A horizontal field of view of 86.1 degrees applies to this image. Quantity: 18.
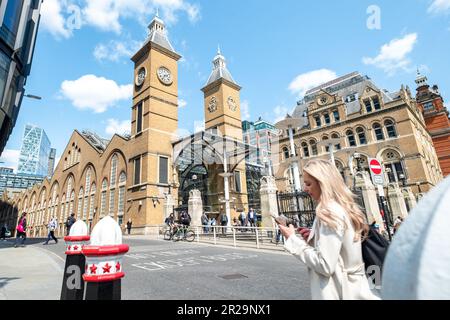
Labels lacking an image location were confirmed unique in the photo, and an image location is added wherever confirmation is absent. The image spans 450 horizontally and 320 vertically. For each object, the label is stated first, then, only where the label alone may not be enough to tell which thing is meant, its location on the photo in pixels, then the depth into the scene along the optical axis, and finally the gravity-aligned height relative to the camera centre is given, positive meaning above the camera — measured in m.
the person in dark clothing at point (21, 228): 13.84 +0.41
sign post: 7.26 +1.09
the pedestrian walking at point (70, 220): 17.24 +0.80
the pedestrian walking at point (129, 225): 23.19 +0.23
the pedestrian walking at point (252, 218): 17.02 +0.03
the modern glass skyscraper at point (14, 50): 14.20 +11.61
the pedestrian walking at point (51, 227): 15.46 +0.39
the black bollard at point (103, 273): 1.89 -0.34
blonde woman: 1.60 -0.25
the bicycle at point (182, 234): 14.88 -0.62
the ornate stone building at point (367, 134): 26.16 +9.50
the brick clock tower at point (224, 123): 28.31 +12.62
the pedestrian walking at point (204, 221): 18.62 +0.07
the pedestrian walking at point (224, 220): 18.94 +0.00
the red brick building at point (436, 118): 38.00 +13.56
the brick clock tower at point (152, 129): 23.28 +10.14
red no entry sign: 7.34 +1.29
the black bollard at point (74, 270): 2.72 -0.44
